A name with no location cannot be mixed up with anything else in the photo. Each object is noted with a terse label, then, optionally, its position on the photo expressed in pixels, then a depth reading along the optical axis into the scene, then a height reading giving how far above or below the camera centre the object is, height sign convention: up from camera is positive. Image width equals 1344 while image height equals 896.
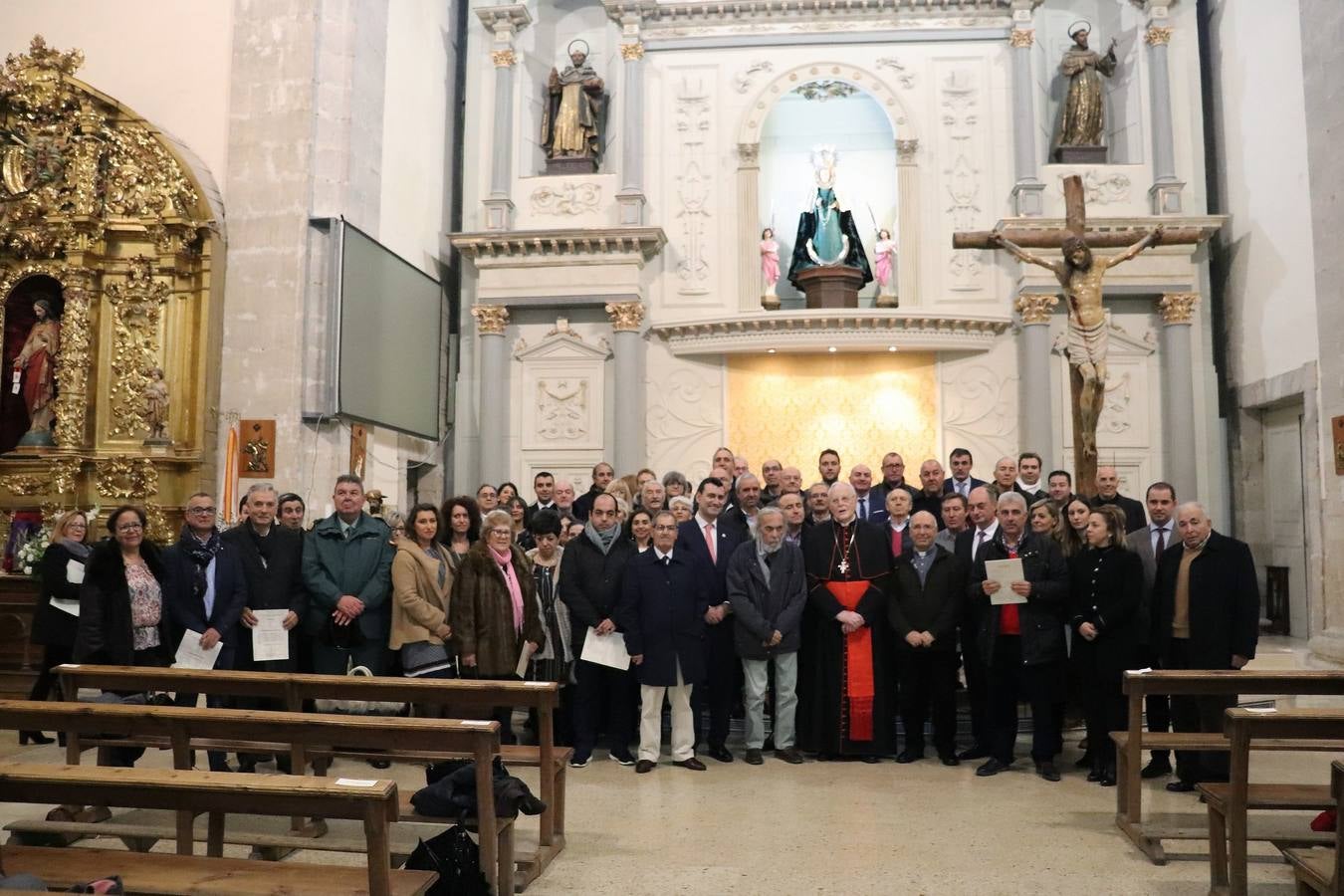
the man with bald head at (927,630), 6.03 -0.60
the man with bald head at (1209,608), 5.27 -0.42
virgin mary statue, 12.67 +3.31
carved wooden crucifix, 7.62 +1.49
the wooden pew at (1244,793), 3.55 -0.96
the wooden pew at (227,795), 2.67 -0.68
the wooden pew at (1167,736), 4.20 -0.81
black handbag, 3.31 -1.04
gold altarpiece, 9.16 +2.18
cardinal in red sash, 6.05 -0.74
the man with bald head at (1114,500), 6.84 +0.14
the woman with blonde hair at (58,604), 6.43 -0.49
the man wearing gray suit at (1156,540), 5.88 -0.10
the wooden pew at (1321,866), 2.91 -0.97
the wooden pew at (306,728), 3.40 -0.66
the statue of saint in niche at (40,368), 9.36 +1.31
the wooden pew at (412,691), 4.19 -0.67
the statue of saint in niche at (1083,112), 12.42 +4.64
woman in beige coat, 5.61 -0.45
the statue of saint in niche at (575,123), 13.02 +4.74
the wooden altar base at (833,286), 12.30 +2.65
